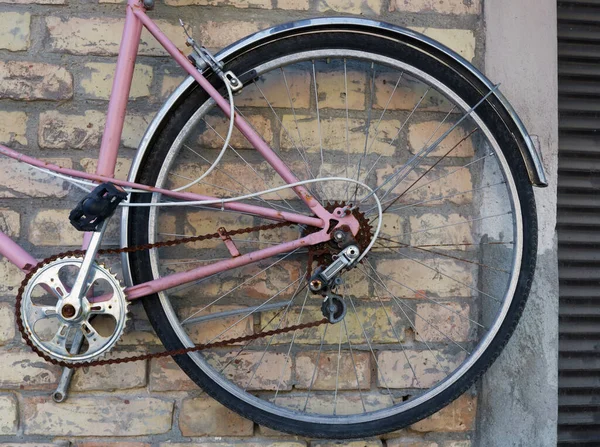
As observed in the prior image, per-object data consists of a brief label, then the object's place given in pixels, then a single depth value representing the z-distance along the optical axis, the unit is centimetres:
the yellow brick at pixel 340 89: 179
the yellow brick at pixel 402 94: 180
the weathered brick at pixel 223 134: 176
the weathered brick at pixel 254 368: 178
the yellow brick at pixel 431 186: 181
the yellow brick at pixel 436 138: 181
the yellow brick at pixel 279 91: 177
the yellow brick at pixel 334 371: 180
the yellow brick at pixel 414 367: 182
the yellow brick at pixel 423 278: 181
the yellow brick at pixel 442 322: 182
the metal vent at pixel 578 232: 193
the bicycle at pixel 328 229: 159
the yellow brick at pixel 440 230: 182
